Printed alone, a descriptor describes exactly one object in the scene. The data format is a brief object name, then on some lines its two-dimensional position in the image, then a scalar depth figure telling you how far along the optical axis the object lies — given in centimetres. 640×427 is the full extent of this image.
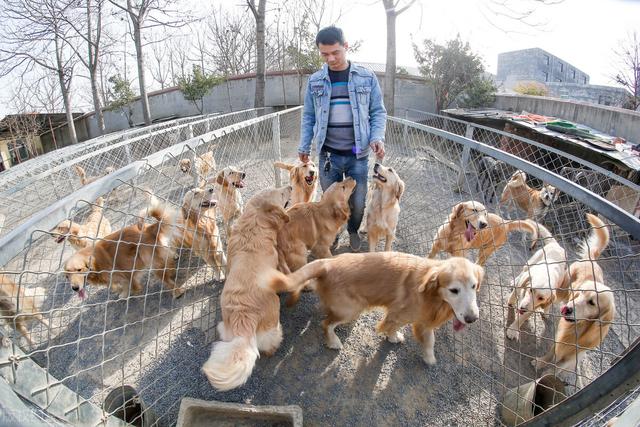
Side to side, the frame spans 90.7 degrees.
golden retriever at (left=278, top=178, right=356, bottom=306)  323
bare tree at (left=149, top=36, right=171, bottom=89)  3345
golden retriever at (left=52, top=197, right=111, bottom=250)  369
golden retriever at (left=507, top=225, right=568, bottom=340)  276
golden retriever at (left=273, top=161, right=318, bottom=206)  444
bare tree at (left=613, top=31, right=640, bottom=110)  1257
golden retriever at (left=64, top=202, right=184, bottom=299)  297
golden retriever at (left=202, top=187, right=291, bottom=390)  178
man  328
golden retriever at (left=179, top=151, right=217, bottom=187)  557
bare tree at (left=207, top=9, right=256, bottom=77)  2577
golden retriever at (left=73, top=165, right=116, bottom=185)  635
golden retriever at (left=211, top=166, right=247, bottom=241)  417
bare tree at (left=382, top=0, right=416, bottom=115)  1149
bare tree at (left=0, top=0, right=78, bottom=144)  1023
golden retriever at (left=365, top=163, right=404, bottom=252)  389
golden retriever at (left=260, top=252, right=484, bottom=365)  232
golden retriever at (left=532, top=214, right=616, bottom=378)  237
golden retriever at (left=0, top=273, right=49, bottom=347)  258
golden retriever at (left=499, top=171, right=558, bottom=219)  506
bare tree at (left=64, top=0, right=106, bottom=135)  1134
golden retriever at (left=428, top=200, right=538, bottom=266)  333
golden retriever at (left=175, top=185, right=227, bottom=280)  332
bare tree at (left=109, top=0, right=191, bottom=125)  1152
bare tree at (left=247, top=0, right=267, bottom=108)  1190
